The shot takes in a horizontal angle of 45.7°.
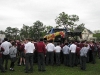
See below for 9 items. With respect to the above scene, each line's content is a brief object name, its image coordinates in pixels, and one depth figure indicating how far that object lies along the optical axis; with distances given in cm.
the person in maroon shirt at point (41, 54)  743
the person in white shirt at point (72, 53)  865
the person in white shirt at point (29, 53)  711
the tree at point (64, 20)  4176
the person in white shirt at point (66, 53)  892
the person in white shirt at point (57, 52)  895
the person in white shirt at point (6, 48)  731
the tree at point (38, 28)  5673
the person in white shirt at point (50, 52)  875
